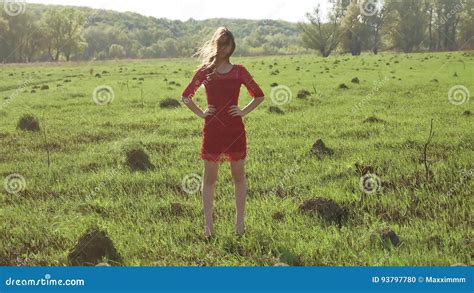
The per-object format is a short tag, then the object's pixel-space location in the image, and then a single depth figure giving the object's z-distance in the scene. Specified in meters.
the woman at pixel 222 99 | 4.54
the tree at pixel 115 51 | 102.31
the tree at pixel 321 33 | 74.75
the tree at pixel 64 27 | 71.94
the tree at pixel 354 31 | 68.06
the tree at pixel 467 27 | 68.10
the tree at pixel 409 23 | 69.44
